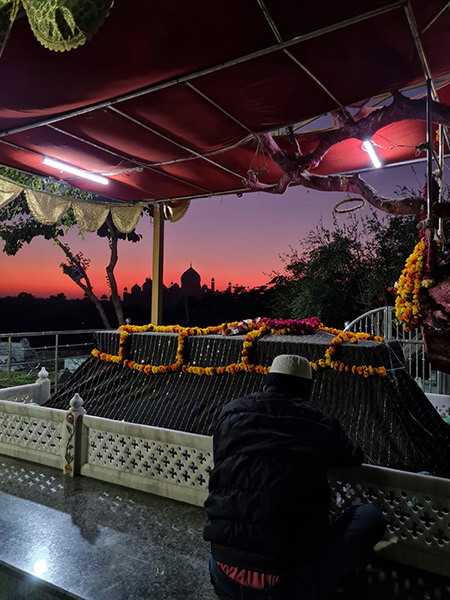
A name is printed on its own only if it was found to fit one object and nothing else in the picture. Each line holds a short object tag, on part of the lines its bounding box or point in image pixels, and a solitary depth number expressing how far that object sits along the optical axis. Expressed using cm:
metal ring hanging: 423
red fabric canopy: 230
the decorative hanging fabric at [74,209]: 521
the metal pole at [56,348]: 638
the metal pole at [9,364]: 585
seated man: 172
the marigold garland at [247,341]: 373
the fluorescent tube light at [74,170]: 480
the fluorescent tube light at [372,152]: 403
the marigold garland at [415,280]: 245
